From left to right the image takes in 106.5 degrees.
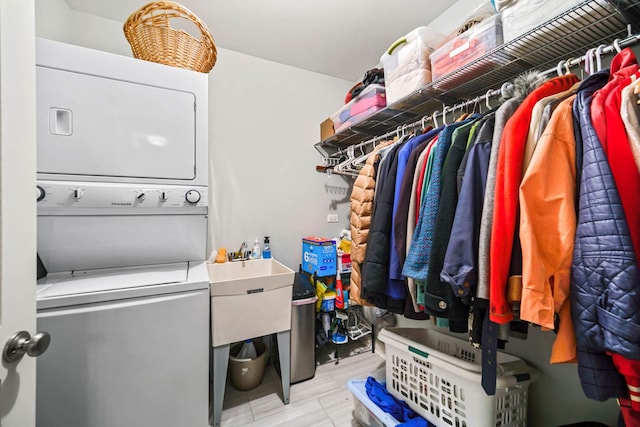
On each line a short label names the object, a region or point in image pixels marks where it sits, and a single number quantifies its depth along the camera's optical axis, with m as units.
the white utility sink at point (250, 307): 1.41
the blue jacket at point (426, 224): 0.88
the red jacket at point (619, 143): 0.56
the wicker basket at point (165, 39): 1.25
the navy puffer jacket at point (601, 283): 0.51
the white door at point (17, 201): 0.52
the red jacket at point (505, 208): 0.67
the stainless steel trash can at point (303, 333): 1.80
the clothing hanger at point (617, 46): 0.75
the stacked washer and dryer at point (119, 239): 0.94
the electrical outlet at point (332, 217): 2.56
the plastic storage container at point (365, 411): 1.20
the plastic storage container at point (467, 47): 1.07
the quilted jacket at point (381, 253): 1.05
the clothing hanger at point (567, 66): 0.86
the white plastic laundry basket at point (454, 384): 1.00
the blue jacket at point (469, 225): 0.73
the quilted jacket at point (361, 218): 1.26
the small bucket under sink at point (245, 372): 1.74
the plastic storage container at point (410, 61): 1.37
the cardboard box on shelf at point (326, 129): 2.24
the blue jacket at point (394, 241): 1.03
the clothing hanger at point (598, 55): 0.78
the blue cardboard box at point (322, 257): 2.07
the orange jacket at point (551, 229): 0.60
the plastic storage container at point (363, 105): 1.67
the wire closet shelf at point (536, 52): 0.82
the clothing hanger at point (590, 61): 0.80
